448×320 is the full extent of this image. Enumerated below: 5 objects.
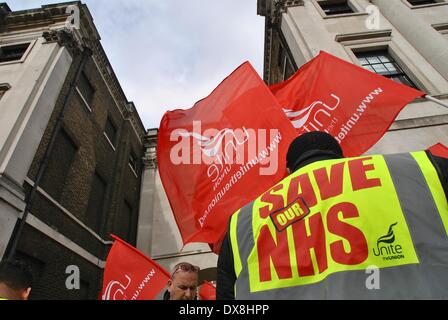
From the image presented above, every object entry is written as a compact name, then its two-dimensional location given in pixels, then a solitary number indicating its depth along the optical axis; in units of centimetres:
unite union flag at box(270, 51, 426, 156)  361
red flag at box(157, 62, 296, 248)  374
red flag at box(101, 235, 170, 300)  602
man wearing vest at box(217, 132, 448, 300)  103
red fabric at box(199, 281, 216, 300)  729
